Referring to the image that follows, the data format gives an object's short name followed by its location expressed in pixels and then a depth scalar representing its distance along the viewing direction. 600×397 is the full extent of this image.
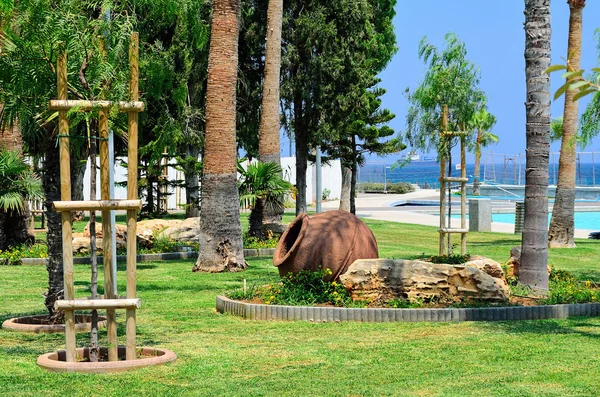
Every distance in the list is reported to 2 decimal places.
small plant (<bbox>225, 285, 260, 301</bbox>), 11.38
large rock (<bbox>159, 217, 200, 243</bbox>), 20.30
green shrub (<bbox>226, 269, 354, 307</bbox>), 10.80
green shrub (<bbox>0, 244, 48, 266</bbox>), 17.34
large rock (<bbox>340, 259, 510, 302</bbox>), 10.66
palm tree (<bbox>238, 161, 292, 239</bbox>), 19.50
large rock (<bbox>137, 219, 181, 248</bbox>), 19.45
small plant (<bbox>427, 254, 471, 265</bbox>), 13.82
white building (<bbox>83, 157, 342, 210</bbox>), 39.19
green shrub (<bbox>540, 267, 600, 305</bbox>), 11.16
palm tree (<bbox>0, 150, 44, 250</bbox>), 17.53
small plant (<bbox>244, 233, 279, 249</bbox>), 19.84
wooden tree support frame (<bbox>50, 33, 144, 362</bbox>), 7.42
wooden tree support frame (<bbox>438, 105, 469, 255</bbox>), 15.26
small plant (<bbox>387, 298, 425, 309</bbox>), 10.48
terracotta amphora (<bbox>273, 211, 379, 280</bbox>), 11.35
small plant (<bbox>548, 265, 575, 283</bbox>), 12.96
